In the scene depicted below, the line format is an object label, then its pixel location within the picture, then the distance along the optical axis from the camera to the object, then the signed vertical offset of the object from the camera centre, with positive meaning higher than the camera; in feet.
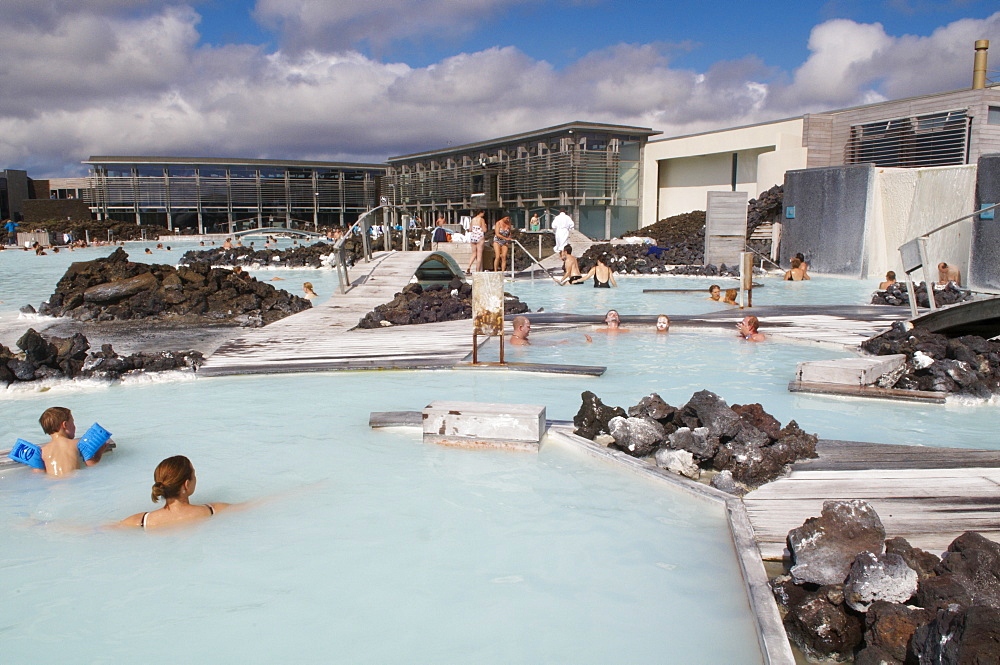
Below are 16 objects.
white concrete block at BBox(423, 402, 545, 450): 16.84 -3.55
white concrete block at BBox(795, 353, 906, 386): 21.57 -2.97
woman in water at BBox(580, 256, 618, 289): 57.47 -0.85
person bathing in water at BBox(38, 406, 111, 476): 16.10 -3.84
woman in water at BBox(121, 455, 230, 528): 13.34 -4.06
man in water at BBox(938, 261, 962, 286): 46.61 -0.55
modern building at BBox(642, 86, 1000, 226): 66.03 +12.92
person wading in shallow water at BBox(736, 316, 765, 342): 31.12 -2.64
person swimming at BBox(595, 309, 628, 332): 33.45 -2.50
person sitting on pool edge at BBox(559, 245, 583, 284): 59.54 -0.42
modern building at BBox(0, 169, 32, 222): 165.99 +15.33
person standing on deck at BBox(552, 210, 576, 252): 69.15 +3.31
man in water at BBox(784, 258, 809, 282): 60.54 -0.71
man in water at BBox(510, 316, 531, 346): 30.66 -2.73
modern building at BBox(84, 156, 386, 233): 156.66 +15.33
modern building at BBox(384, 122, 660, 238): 116.06 +14.59
